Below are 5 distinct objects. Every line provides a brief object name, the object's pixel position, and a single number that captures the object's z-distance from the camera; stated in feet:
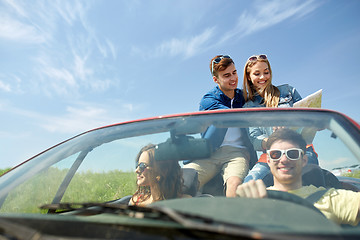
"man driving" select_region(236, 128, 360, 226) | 4.30
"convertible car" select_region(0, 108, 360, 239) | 2.91
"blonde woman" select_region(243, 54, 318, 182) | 9.95
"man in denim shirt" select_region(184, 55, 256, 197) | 5.53
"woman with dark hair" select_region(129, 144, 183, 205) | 4.99
